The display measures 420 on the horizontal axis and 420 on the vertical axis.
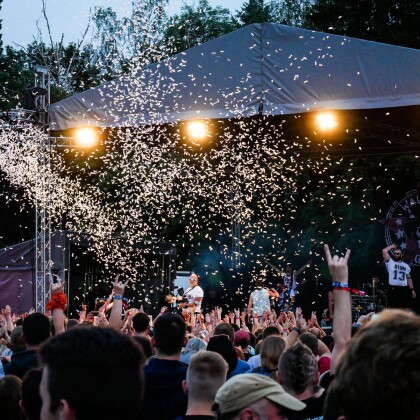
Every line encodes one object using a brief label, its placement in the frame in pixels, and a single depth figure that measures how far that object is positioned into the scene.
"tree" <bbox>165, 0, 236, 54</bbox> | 40.44
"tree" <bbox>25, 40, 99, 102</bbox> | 40.69
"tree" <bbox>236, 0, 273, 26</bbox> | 42.61
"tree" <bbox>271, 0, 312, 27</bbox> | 42.74
